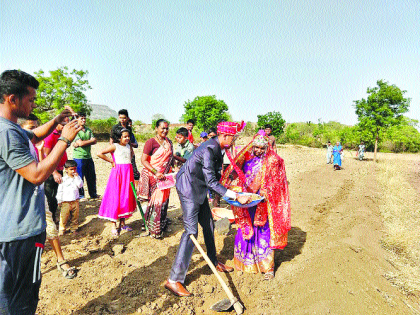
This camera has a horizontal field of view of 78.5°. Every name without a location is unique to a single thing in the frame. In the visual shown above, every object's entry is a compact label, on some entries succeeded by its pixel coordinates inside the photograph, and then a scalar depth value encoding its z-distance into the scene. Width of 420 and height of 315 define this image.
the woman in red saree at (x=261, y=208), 3.24
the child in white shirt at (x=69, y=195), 4.30
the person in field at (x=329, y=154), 17.36
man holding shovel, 2.81
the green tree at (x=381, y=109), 16.23
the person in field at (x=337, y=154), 14.16
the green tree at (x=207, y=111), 40.19
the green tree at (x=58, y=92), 25.72
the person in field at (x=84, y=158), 5.59
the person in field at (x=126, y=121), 5.10
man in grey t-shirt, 1.46
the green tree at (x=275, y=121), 29.55
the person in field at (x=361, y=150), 18.88
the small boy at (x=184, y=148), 5.74
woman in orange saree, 4.18
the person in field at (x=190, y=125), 7.02
